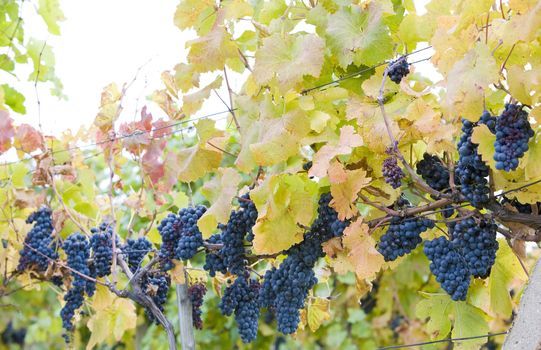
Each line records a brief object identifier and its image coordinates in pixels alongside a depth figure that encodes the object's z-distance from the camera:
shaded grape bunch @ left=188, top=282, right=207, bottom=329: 2.38
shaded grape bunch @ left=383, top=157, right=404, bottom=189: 1.60
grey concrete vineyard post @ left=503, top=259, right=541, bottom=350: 1.44
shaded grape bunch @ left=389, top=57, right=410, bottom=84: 1.77
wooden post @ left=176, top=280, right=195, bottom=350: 2.30
